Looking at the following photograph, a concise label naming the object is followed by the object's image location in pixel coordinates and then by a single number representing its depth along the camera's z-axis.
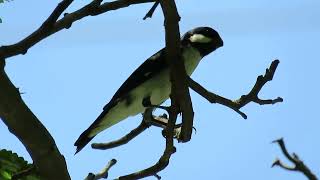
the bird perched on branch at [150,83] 9.82
